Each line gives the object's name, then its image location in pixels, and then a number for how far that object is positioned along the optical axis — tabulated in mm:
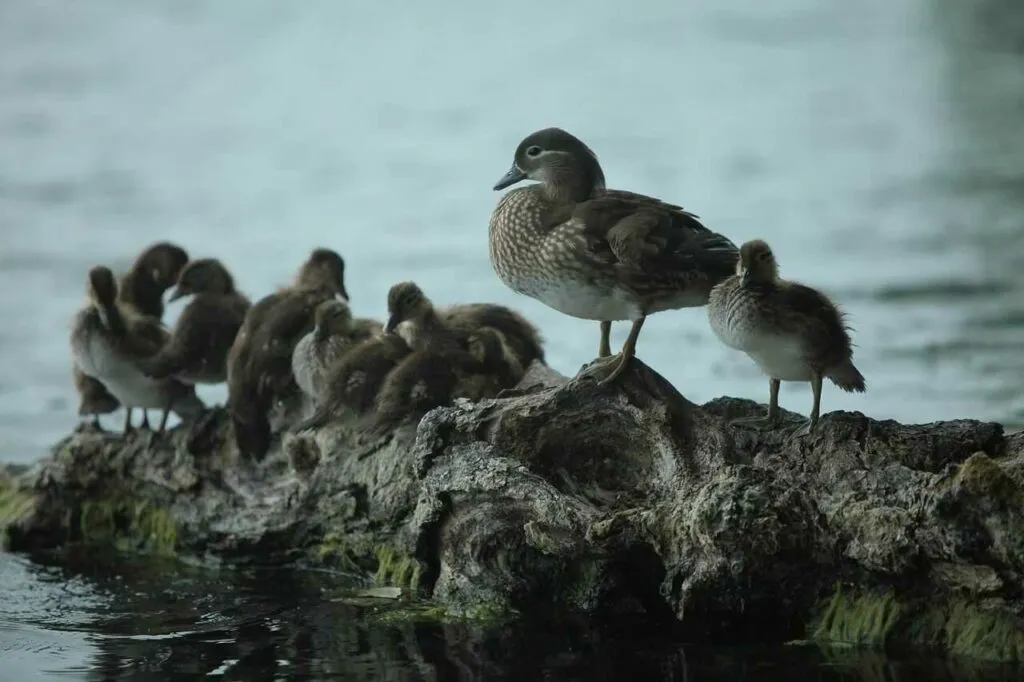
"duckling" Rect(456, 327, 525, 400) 12070
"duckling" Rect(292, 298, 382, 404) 12758
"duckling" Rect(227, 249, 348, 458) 13039
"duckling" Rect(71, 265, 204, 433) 13844
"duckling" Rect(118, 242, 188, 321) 14969
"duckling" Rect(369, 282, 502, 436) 11992
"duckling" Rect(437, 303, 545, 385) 12609
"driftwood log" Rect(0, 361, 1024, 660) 9547
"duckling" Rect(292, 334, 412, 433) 12203
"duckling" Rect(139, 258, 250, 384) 13750
